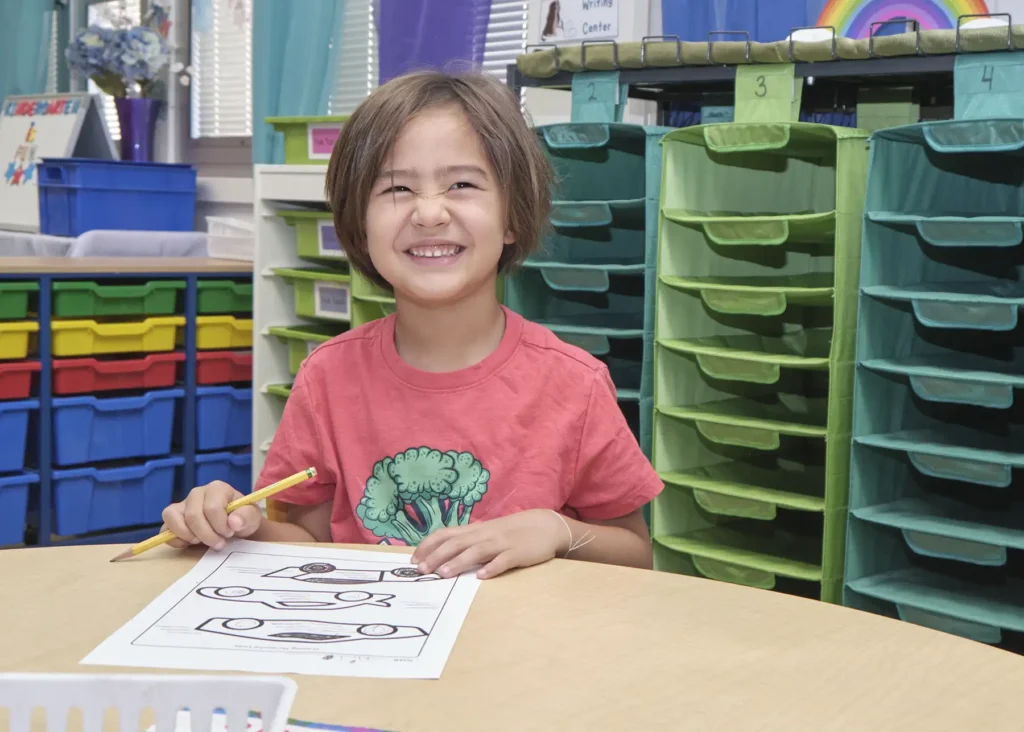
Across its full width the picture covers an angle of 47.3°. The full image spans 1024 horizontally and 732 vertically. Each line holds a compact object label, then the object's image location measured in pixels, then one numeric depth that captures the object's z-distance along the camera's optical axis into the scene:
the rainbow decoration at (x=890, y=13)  1.89
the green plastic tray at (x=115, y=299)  2.48
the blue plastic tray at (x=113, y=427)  2.50
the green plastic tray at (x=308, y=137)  2.48
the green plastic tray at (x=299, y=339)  2.54
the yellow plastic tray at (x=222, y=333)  2.73
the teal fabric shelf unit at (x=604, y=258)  1.80
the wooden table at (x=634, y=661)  0.58
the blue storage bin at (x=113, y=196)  3.22
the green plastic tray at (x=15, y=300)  2.38
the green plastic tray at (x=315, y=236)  2.50
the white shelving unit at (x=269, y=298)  2.61
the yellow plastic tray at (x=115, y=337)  2.48
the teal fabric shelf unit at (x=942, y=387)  1.45
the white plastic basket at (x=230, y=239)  2.91
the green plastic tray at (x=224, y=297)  2.74
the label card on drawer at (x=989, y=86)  1.47
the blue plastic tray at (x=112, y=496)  2.53
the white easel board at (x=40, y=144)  3.72
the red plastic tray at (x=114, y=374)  2.50
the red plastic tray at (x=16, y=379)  2.40
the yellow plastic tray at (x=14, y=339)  2.38
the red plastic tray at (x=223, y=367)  2.74
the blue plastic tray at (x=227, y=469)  2.77
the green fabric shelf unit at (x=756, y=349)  1.58
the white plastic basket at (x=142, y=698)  0.43
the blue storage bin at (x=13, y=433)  2.41
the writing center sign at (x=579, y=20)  2.43
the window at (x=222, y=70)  3.79
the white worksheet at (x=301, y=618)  0.65
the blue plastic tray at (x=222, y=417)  2.75
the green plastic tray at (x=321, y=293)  2.46
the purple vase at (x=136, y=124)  3.72
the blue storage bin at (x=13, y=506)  2.43
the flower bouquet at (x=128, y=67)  3.55
